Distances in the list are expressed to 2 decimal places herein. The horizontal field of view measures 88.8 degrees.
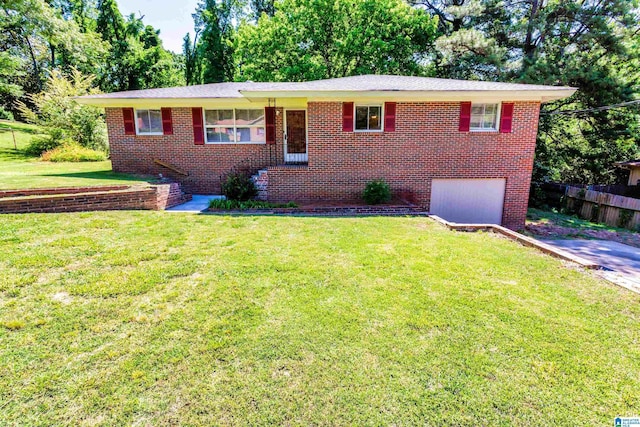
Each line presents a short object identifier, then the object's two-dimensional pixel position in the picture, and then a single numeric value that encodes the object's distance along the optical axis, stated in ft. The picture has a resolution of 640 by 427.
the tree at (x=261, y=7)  96.73
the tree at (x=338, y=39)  61.26
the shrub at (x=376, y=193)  30.09
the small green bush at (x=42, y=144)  52.75
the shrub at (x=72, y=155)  45.75
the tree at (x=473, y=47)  49.52
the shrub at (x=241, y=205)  28.40
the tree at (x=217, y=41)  91.30
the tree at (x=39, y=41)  77.05
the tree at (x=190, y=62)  109.29
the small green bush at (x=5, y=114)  93.66
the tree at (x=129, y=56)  97.04
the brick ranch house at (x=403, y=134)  30.27
